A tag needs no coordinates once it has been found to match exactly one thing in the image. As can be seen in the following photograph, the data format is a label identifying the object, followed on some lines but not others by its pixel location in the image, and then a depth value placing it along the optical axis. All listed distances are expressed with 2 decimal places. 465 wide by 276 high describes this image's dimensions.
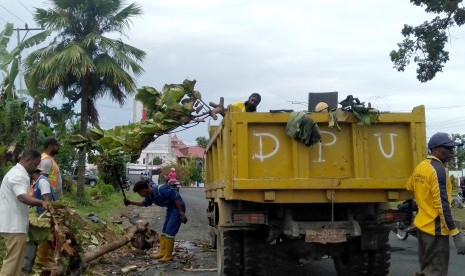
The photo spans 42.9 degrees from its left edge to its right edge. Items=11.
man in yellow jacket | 5.51
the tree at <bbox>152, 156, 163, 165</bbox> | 75.91
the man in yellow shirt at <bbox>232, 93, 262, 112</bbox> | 8.45
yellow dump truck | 6.59
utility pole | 13.92
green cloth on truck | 6.45
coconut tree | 20.34
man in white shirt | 6.48
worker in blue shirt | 10.08
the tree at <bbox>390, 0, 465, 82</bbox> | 17.12
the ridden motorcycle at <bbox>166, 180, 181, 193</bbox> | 10.91
